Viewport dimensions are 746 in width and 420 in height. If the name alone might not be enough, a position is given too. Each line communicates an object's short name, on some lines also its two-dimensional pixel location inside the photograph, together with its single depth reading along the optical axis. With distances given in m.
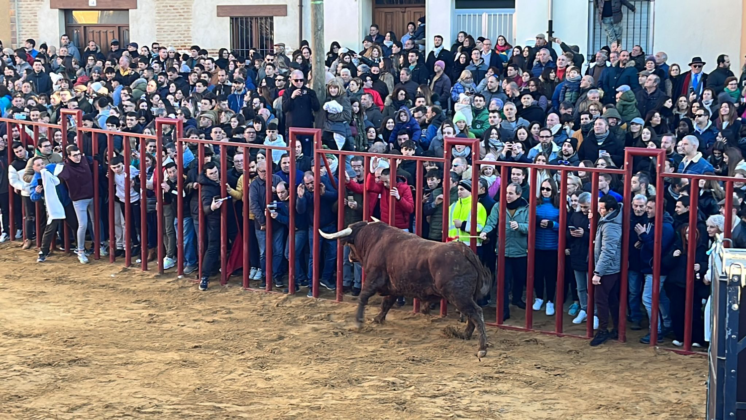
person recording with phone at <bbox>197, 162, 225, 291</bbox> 12.87
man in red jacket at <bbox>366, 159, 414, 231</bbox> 11.76
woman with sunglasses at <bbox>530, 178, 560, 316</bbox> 11.12
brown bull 10.38
